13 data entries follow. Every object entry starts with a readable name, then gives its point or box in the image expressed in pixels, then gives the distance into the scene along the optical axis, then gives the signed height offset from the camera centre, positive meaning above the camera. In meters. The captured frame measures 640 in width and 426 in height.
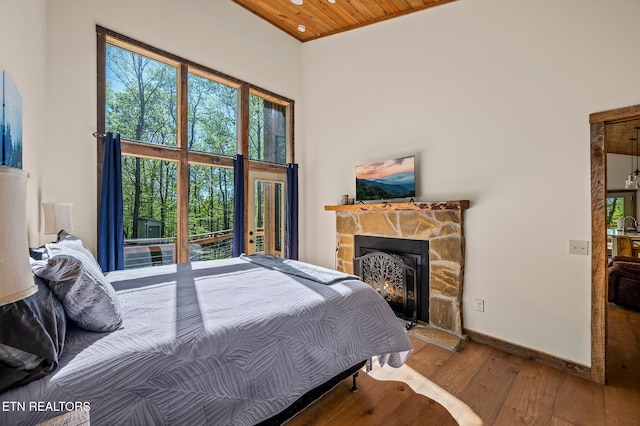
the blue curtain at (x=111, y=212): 2.76 +0.00
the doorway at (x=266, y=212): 4.15 -0.01
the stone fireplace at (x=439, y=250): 2.93 -0.41
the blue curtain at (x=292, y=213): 4.42 -0.03
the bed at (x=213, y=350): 0.98 -0.60
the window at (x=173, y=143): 3.07 +0.84
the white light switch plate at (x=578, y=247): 2.31 -0.30
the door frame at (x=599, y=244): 2.22 -0.26
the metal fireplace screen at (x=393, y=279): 3.32 -0.84
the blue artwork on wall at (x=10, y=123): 1.27 +0.43
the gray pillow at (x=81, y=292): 1.09 -0.34
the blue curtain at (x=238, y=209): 3.83 +0.03
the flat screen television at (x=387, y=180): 3.32 +0.39
